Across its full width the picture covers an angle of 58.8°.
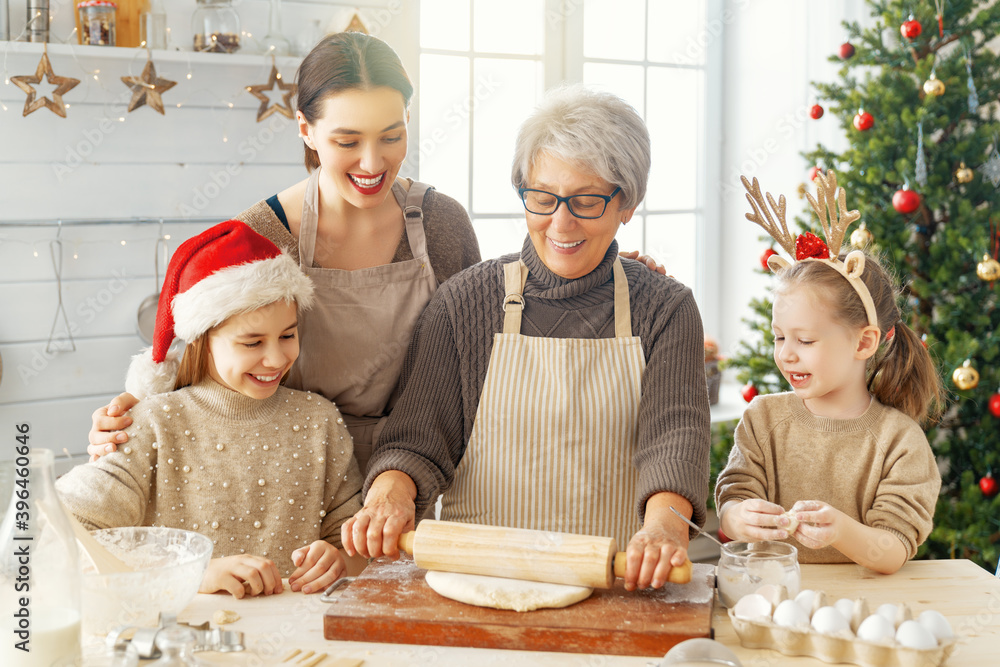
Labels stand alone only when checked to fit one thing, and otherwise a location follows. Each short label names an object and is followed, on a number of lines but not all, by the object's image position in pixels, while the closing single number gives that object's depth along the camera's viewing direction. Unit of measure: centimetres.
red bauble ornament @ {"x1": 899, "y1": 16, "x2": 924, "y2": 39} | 263
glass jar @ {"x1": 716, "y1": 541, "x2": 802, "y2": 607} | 115
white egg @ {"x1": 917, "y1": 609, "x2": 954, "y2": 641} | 103
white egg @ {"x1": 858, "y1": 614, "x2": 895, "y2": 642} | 102
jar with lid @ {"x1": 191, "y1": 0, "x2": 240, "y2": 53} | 262
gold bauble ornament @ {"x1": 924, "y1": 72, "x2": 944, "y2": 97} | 260
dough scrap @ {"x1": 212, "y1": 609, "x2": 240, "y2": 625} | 116
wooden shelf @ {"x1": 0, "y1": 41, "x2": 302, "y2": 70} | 240
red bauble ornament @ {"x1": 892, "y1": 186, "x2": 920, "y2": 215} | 263
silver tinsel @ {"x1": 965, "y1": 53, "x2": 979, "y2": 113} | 264
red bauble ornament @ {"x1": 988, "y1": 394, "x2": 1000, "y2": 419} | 260
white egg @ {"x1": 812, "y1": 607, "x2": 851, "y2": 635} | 104
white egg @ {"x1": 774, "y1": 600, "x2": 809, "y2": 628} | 106
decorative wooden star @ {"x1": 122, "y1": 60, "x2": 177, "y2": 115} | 253
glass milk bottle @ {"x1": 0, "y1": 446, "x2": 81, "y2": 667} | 90
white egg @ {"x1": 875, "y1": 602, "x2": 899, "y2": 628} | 106
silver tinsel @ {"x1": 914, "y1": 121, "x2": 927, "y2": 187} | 265
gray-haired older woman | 147
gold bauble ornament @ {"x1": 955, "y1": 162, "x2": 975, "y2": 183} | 262
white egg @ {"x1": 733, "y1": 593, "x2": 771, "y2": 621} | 108
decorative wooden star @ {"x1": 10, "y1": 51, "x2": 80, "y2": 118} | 240
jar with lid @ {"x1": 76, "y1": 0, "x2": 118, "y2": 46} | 245
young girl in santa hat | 153
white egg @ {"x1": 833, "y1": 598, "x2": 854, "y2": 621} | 107
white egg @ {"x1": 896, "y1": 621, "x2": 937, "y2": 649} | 101
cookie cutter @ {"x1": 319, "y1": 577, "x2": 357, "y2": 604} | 121
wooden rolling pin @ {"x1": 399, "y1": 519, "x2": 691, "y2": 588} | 113
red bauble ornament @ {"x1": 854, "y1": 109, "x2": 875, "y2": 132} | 271
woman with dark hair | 161
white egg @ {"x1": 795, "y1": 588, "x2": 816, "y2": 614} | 108
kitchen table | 106
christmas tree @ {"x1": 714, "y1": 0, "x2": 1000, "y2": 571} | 264
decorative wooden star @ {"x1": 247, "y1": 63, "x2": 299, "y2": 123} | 269
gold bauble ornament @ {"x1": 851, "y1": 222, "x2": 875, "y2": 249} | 256
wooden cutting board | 107
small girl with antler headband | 153
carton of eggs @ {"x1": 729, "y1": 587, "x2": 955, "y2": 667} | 101
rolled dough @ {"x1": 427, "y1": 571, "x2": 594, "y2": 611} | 112
